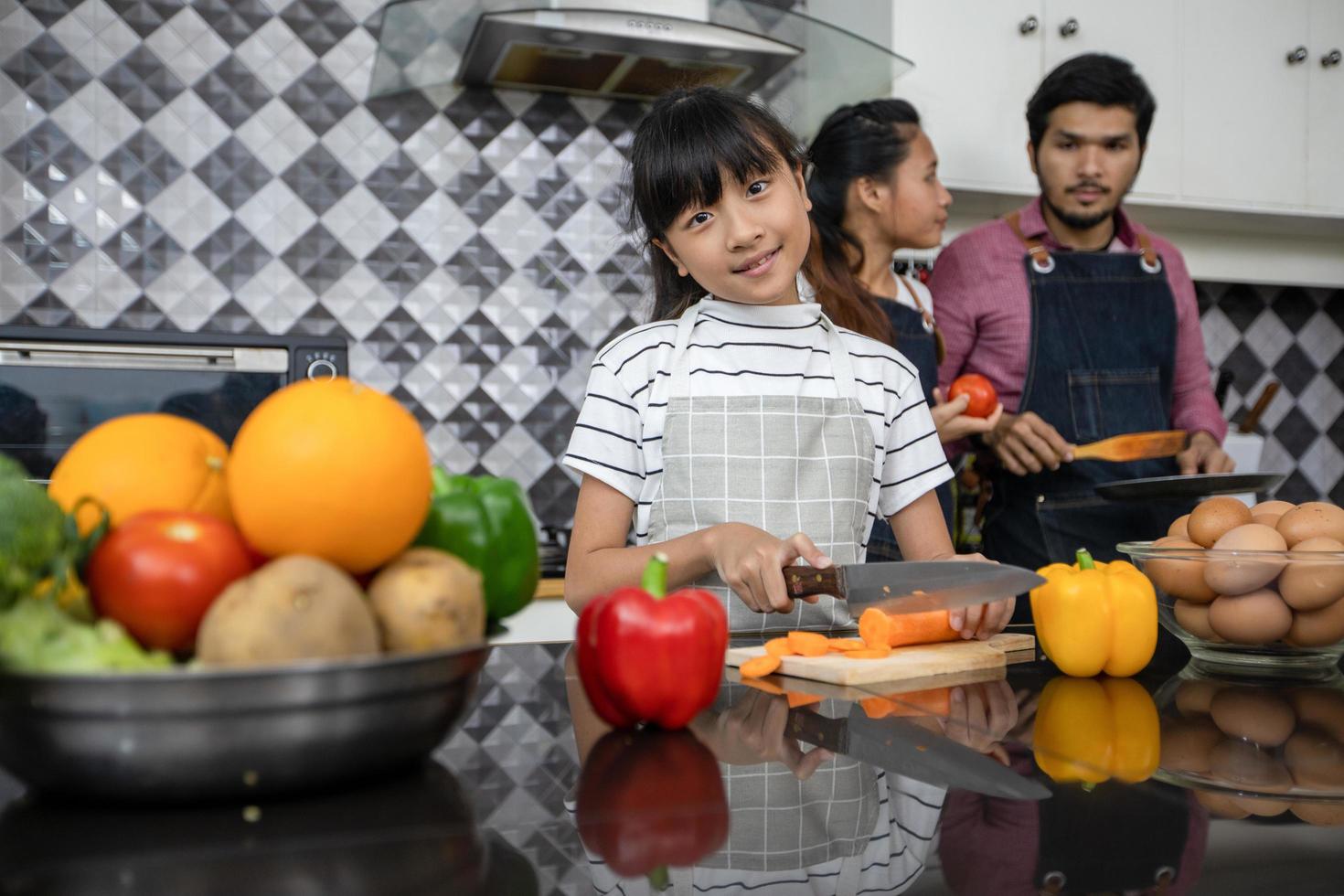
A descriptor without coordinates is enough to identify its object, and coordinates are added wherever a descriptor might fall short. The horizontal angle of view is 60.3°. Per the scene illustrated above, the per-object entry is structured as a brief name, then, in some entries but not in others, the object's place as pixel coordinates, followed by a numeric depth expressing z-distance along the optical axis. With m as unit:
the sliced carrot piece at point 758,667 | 0.82
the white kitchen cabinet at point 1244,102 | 2.58
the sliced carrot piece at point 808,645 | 0.84
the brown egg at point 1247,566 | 0.81
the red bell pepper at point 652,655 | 0.61
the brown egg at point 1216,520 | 0.85
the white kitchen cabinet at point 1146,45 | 2.47
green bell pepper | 0.53
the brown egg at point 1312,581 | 0.78
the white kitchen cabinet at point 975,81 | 2.39
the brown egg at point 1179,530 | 0.92
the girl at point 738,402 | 1.16
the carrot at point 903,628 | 0.86
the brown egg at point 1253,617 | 0.81
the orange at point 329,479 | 0.45
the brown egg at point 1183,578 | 0.84
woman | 2.05
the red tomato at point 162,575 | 0.44
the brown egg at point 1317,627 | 0.80
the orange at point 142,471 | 0.49
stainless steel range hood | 2.08
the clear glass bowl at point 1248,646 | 0.80
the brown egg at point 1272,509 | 0.87
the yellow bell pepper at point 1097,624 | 0.82
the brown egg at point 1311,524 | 0.82
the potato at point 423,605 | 0.46
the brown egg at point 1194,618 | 0.85
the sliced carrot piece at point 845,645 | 0.85
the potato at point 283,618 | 0.42
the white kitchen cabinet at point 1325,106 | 2.66
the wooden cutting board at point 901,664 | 0.80
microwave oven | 1.77
